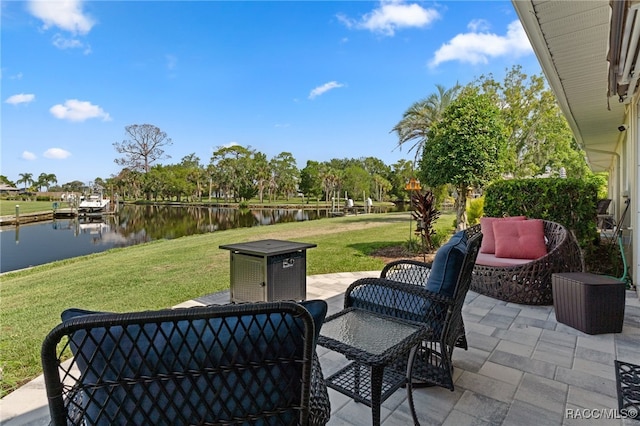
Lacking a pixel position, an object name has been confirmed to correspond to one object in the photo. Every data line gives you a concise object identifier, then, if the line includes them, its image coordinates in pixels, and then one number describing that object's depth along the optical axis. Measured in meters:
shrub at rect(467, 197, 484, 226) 8.68
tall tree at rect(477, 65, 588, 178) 11.78
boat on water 27.51
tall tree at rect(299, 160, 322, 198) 43.28
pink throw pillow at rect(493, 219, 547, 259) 4.04
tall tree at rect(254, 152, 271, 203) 42.80
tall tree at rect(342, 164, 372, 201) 42.22
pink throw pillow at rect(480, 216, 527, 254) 4.41
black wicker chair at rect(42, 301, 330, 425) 0.81
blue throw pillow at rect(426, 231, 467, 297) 1.96
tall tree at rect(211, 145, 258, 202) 42.06
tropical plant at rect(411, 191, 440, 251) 6.53
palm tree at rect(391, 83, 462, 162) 12.62
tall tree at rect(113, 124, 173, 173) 40.11
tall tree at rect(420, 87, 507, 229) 7.37
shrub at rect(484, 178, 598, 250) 5.10
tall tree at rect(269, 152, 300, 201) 44.66
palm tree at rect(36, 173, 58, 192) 46.22
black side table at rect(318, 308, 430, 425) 1.48
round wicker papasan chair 3.62
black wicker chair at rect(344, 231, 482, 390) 1.92
